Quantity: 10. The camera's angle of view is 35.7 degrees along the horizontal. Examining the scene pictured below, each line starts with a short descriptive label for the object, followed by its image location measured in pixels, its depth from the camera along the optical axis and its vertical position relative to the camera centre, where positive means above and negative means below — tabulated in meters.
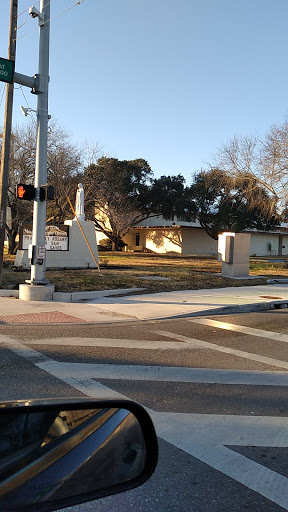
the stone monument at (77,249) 20.34 +0.11
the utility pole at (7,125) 13.62 +3.83
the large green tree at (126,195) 35.38 +5.05
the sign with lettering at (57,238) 20.16 +0.58
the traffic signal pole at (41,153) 12.30 +2.70
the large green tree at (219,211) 33.47 +3.96
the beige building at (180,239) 42.22 +1.74
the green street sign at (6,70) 11.47 +4.62
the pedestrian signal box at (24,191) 12.02 +1.57
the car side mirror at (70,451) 1.51 -0.75
